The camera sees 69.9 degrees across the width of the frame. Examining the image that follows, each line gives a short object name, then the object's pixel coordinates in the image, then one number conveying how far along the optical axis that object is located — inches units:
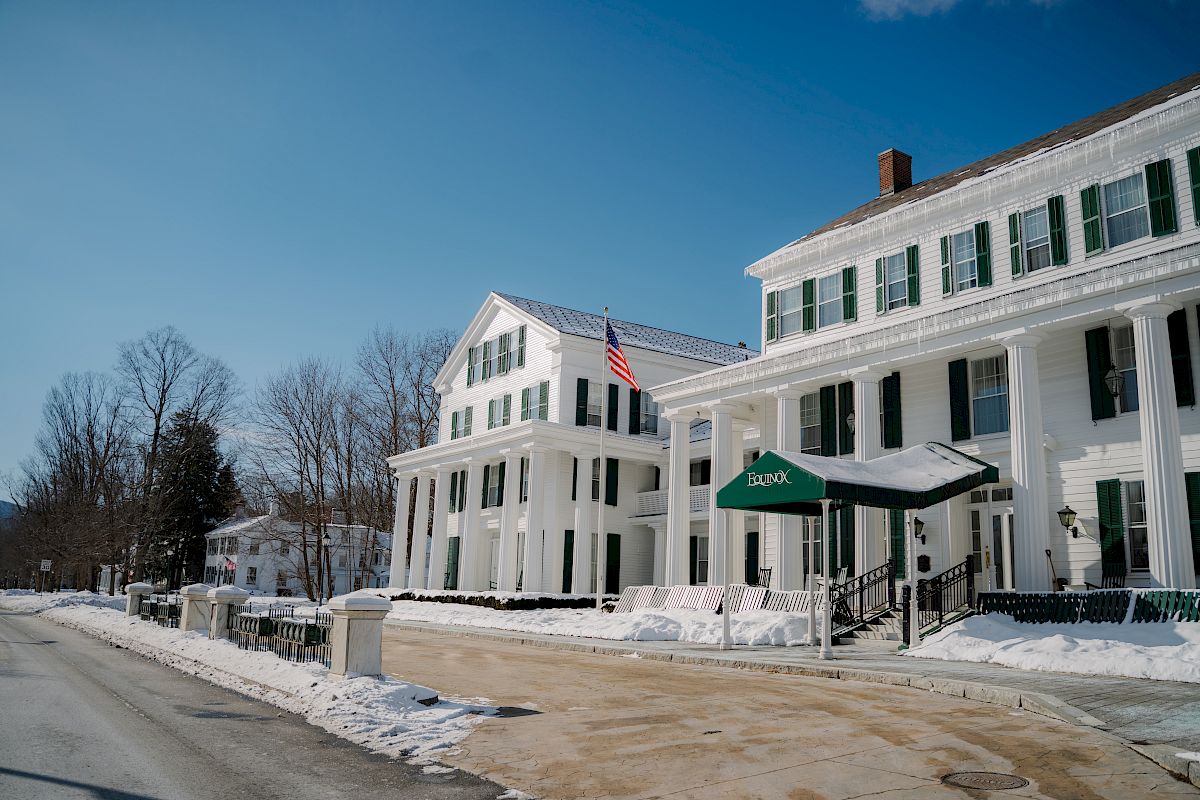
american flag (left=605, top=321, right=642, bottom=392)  992.9
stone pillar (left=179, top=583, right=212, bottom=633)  681.6
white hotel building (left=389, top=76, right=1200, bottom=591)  628.4
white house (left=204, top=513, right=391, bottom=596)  2378.2
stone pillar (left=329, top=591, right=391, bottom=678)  391.9
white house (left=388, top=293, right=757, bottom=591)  1250.0
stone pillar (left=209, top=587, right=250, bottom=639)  619.8
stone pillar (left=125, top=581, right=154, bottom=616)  896.9
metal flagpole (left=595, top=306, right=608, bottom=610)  1021.2
